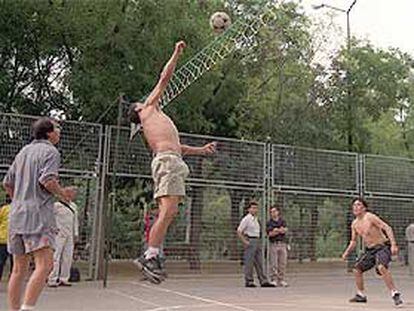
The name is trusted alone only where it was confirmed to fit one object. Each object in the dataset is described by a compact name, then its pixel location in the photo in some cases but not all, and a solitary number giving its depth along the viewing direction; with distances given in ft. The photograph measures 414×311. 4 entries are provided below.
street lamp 76.33
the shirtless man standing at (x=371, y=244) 40.29
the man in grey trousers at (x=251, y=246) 51.06
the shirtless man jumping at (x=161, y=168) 21.21
